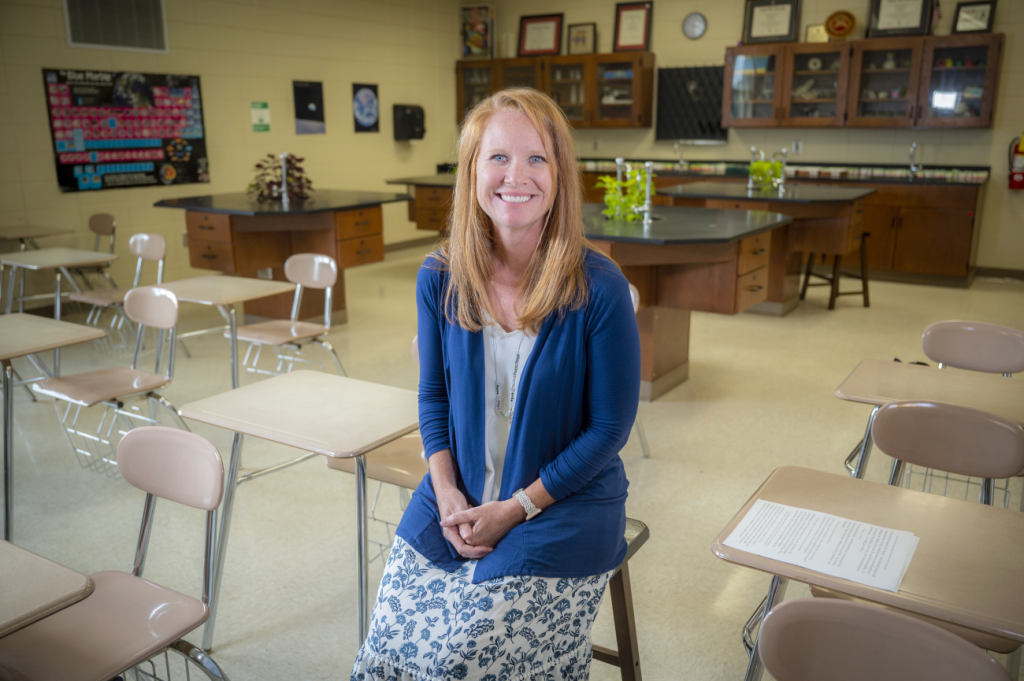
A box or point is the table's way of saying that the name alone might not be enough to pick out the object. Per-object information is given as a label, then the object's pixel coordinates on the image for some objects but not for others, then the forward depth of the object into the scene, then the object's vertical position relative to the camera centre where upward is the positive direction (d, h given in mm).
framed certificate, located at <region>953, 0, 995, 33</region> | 6703 +1182
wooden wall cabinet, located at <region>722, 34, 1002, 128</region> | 6707 +645
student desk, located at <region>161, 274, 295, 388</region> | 3572 -637
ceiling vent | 5844 +1023
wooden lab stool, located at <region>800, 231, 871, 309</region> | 6062 -980
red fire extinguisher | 6641 -84
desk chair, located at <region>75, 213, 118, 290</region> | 5859 -511
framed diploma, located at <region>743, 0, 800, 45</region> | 7504 +1294
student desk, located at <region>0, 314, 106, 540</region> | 2701 -663
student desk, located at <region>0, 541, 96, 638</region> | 1202 -699
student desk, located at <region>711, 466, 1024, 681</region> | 1210 -692
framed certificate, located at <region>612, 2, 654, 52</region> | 8375 +1381
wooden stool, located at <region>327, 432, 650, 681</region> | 1729 -1036
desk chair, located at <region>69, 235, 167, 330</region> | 4477 -595
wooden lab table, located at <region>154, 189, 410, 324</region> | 5031 -521
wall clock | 8078 +1339
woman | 1422 -542
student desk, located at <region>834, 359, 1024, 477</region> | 2191 -691
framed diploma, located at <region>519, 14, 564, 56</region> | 8859 +1370
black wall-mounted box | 8727 +375
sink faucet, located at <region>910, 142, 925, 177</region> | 7110 -93
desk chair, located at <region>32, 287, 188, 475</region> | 3027 -905
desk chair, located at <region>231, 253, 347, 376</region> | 3887 -872
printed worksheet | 1295 -683
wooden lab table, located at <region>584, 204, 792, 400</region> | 3771 -578
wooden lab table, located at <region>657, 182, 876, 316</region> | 5555 -466
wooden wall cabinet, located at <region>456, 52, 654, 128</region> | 8297 +792
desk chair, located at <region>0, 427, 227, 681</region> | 1427 -906
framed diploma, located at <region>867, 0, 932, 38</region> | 6887 +1219
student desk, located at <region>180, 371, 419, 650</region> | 1910 -681
